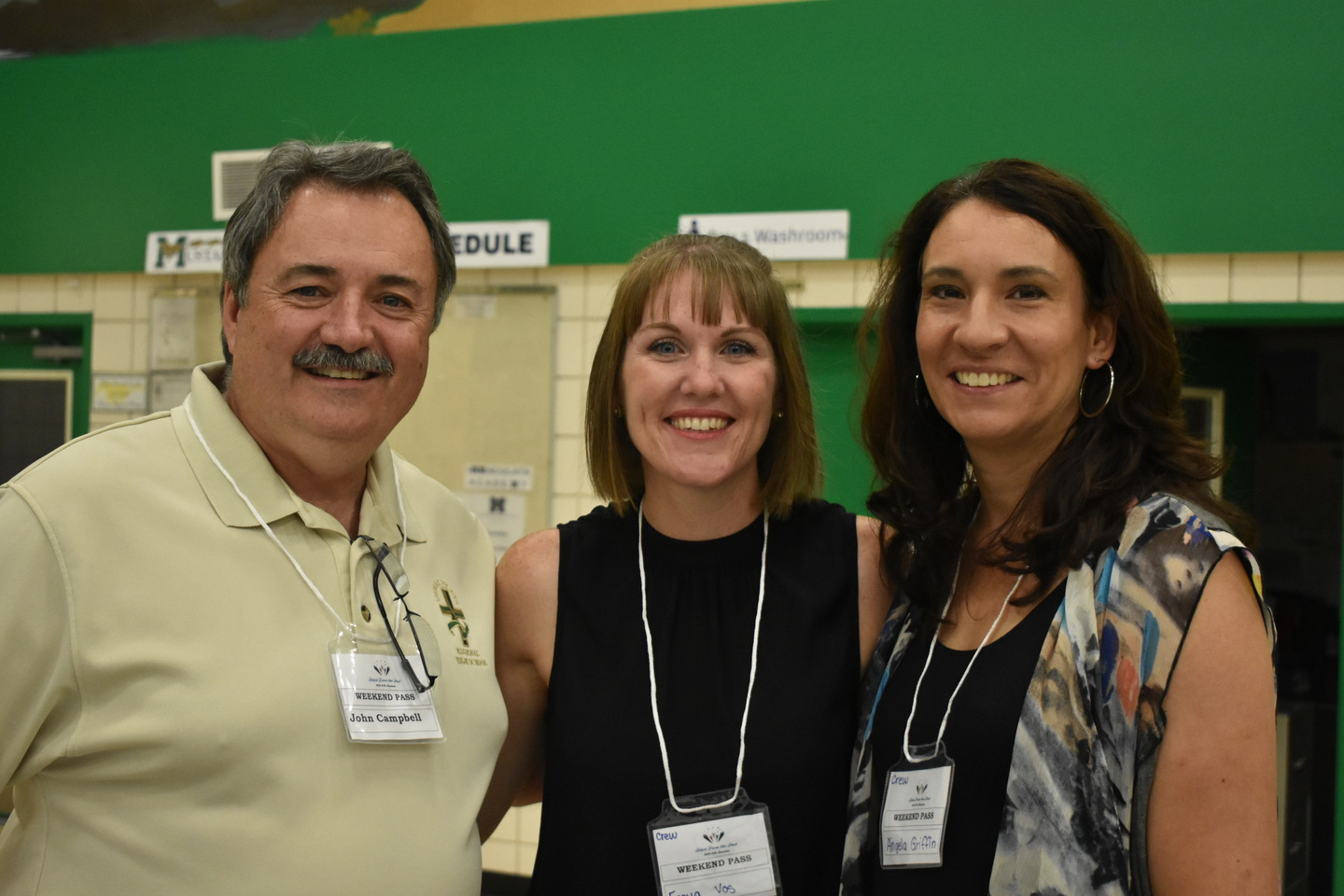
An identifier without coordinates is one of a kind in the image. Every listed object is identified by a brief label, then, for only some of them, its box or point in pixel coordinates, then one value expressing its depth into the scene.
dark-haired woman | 1.44
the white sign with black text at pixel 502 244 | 4.29
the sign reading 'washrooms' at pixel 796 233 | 3.95
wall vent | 4.62
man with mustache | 1.42
